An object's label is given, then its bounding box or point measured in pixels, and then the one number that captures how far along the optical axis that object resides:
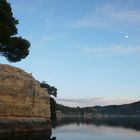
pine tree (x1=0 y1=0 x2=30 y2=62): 20.38
